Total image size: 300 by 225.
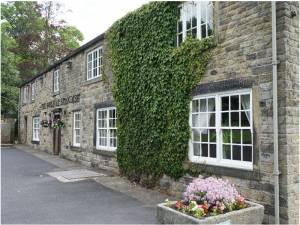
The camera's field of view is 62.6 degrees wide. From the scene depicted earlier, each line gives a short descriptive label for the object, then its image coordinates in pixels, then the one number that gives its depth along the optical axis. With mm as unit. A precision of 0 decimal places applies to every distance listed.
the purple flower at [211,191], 4587
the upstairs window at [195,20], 6343
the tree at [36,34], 28657
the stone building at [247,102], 4890
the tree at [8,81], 22250
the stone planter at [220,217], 4194
